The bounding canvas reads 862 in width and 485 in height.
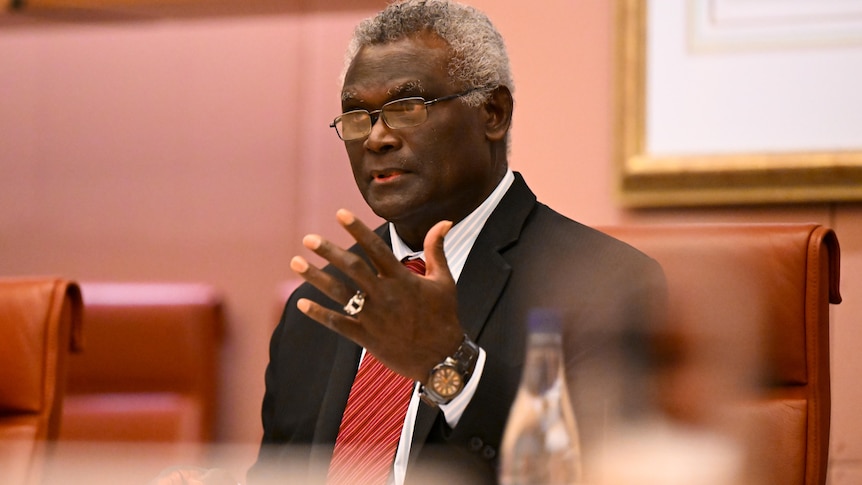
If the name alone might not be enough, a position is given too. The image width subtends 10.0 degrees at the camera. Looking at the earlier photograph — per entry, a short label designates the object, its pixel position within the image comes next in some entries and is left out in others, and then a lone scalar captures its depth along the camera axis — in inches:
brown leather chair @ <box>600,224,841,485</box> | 206.3
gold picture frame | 219.7
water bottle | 187.0
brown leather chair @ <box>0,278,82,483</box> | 213.4
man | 204.8
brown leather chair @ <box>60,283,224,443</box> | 231.5
